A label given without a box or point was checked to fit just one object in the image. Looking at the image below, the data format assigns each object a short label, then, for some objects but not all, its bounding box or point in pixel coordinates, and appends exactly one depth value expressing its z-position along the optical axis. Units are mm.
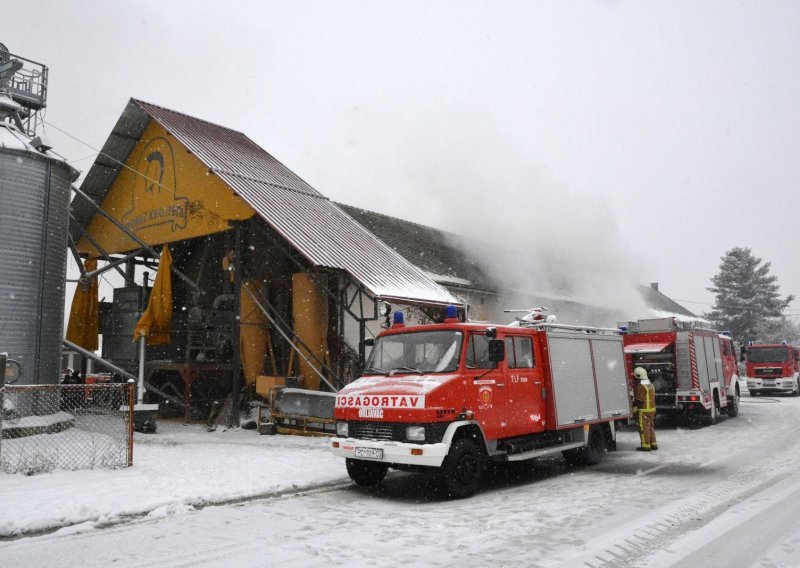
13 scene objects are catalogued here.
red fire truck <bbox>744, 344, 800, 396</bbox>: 29719
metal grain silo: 11906
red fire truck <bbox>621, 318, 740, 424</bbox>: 16578
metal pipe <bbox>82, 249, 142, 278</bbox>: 18814
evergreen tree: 53281
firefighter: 12586
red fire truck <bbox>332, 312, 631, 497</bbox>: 7941
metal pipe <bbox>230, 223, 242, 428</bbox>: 16125
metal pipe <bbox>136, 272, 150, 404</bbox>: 15590
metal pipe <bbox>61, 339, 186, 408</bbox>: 15555
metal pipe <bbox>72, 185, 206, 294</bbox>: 18172
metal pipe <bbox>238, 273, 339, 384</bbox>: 15766
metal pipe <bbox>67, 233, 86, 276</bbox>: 18391
